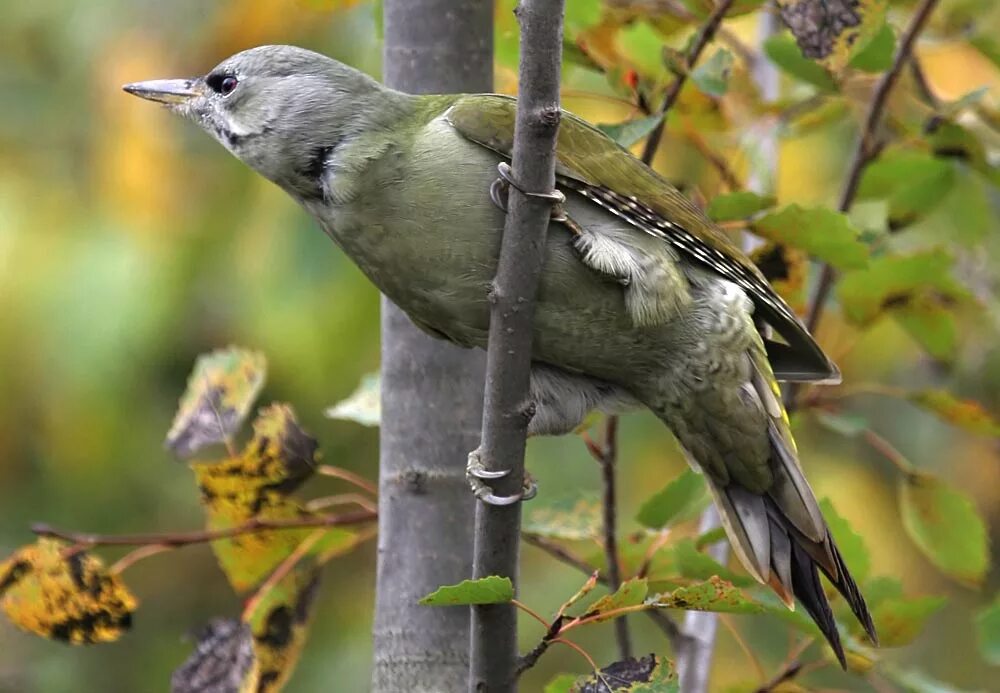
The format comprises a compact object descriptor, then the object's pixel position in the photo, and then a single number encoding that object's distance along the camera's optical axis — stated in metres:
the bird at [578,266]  5.44
